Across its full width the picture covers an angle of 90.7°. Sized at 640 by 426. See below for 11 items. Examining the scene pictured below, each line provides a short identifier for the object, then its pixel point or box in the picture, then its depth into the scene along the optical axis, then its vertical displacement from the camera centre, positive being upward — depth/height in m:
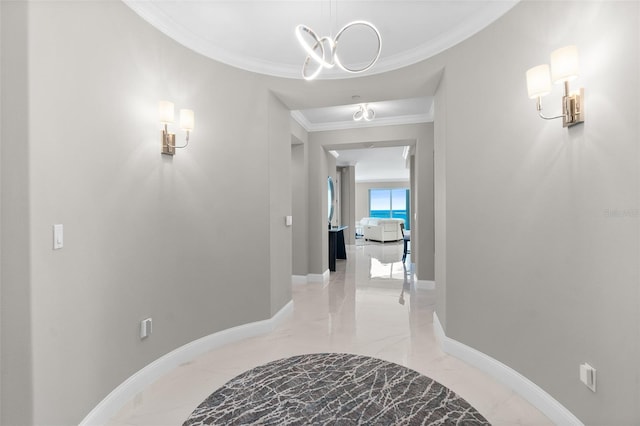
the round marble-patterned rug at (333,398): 1.98 -1.30
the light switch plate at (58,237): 1.60 -0.12
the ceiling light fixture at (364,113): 4.62 +1.50
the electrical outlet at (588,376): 1.61 -0.87
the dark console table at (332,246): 6.64 -0.74
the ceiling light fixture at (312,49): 1.89 +1.00
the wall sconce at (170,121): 2.34 +0.69
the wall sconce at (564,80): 1.62 +0.70
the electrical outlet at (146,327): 2.26 -0.83
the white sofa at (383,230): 11.82 -0.72
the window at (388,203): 15.40 +0.38
